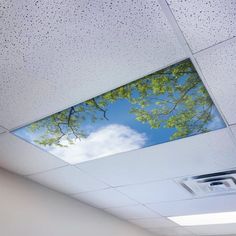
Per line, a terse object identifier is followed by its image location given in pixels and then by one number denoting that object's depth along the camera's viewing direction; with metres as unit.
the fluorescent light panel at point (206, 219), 3.29
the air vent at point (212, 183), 2.23
